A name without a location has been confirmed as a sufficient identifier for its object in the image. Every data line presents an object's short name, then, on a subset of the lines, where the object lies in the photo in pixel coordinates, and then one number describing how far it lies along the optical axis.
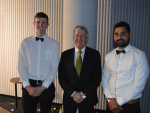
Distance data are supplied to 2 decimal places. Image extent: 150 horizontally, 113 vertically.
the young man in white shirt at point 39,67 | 1.96
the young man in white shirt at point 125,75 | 1.67
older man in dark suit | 1.81
